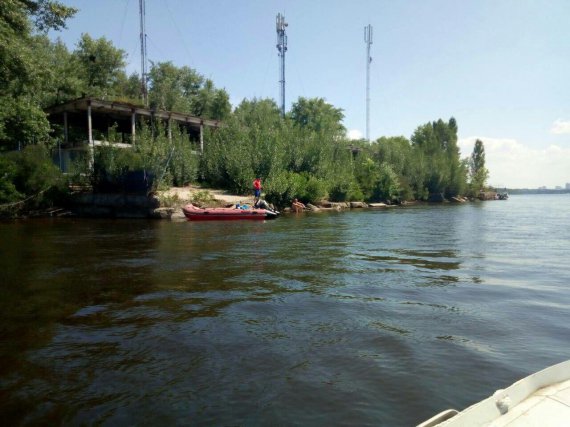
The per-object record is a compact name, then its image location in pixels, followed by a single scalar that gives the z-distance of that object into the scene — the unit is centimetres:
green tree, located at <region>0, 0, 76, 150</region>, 1761
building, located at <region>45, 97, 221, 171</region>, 3016
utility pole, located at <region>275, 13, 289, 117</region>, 5288
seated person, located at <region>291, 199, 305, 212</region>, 3431
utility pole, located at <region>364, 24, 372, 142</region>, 5922
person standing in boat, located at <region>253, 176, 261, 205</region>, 2934
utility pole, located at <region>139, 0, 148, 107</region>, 3948
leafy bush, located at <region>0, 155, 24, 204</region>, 2547
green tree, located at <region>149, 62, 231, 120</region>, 5378
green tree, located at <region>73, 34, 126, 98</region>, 4884
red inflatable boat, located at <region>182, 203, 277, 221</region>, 2477
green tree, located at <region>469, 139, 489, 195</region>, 9188
